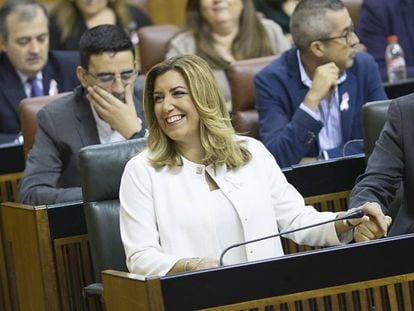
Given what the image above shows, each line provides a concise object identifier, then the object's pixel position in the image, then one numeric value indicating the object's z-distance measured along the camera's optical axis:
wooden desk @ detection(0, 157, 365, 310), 7.68
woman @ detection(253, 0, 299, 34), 13.95
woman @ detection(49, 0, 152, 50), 13.04
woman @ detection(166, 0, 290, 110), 11.41
